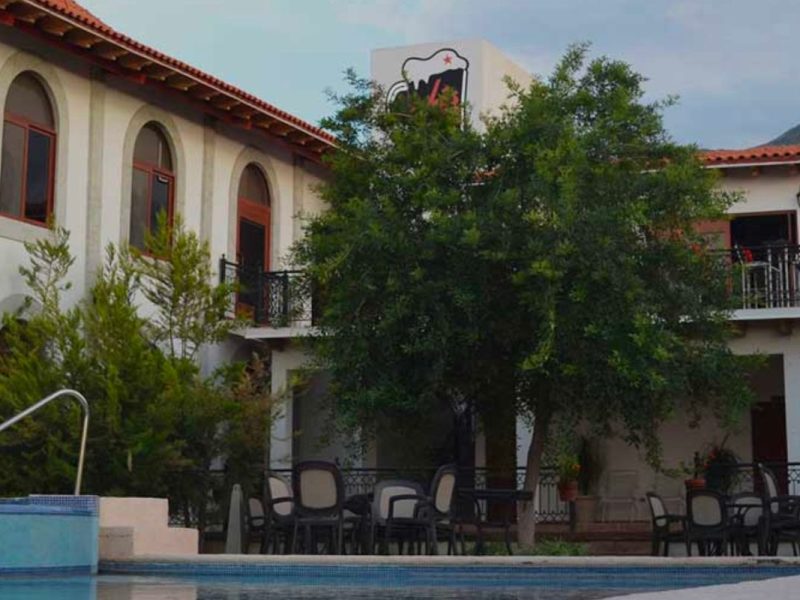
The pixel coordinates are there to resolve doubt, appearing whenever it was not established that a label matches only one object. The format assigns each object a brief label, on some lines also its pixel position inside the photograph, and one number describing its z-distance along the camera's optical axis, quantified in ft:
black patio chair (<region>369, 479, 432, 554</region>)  51.52
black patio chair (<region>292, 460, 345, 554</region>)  51.17
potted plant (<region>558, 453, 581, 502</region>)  70.82
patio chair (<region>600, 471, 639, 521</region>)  78.33
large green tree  56.13
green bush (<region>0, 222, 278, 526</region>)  57.31
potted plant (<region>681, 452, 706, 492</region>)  71.82
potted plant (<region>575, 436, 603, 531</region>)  71.67
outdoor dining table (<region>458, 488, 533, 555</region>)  53.47
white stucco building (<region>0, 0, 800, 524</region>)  63.05
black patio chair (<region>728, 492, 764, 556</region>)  54.90
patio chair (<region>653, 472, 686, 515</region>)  78.48
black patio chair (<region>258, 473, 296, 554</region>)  51.93
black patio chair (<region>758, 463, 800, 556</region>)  53.52
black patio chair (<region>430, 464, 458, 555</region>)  51.83
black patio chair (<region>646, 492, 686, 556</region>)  56.65
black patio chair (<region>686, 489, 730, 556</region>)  54.65
